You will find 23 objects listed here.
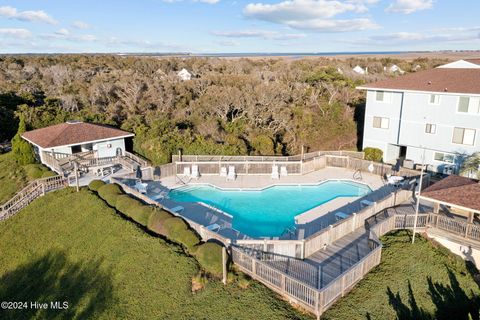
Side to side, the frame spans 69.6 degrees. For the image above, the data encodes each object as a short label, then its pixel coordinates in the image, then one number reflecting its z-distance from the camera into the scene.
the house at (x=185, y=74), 59.94
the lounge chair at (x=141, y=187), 18.62
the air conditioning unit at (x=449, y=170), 22.05
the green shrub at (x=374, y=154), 25.22
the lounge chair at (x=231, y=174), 21.67
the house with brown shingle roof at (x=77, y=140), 23.52
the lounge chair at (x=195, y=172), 22.00
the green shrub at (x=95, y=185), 19.33
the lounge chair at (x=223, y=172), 22.31
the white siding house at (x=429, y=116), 21.25
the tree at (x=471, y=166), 19.91
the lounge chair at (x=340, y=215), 16.12
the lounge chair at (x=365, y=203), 17.59
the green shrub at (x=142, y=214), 15.58
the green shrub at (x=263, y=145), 26.48
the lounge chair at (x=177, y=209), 16.75
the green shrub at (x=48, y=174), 20.96
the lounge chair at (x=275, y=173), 22.02
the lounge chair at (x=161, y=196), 18.23
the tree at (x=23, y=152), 25.19
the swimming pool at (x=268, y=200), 16.72
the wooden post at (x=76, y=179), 19.23
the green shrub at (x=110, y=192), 17.50
